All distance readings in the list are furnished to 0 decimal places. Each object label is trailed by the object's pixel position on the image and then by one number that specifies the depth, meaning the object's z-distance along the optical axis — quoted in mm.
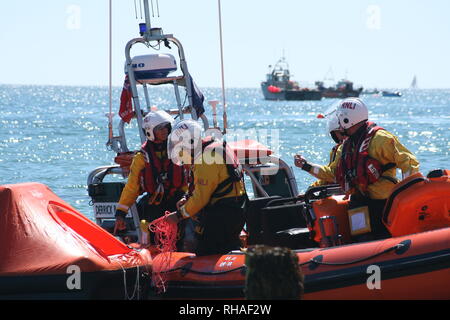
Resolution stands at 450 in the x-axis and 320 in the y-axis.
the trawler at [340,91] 158887
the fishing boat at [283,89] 152125
